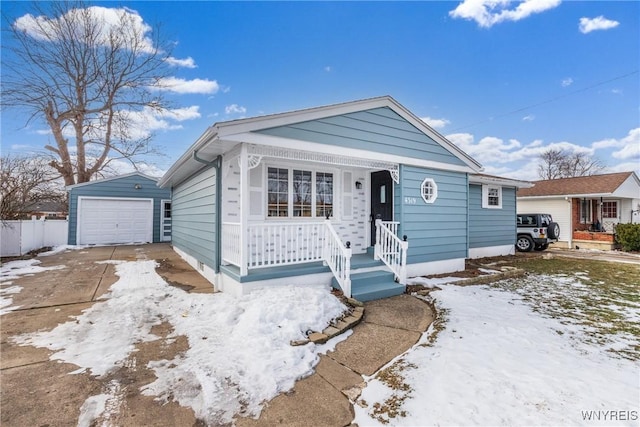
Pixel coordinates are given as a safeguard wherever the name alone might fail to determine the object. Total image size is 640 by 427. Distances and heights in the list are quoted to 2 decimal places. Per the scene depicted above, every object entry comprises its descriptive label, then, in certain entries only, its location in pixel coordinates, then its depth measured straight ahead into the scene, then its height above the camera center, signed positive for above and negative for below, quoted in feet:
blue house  16.46 +1.52
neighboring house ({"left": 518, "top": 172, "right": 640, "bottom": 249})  47.78 +2.45
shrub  41.42 -2.80
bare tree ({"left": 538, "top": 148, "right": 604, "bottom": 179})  95.20 +18.31
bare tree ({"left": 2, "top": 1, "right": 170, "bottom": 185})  46.96 +24.29
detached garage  42.27 +0.37
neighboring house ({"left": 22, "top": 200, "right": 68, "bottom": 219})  37.75 +0.60
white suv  40.22 -2.14
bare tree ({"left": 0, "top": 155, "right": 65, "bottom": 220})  30.86 +4.06
